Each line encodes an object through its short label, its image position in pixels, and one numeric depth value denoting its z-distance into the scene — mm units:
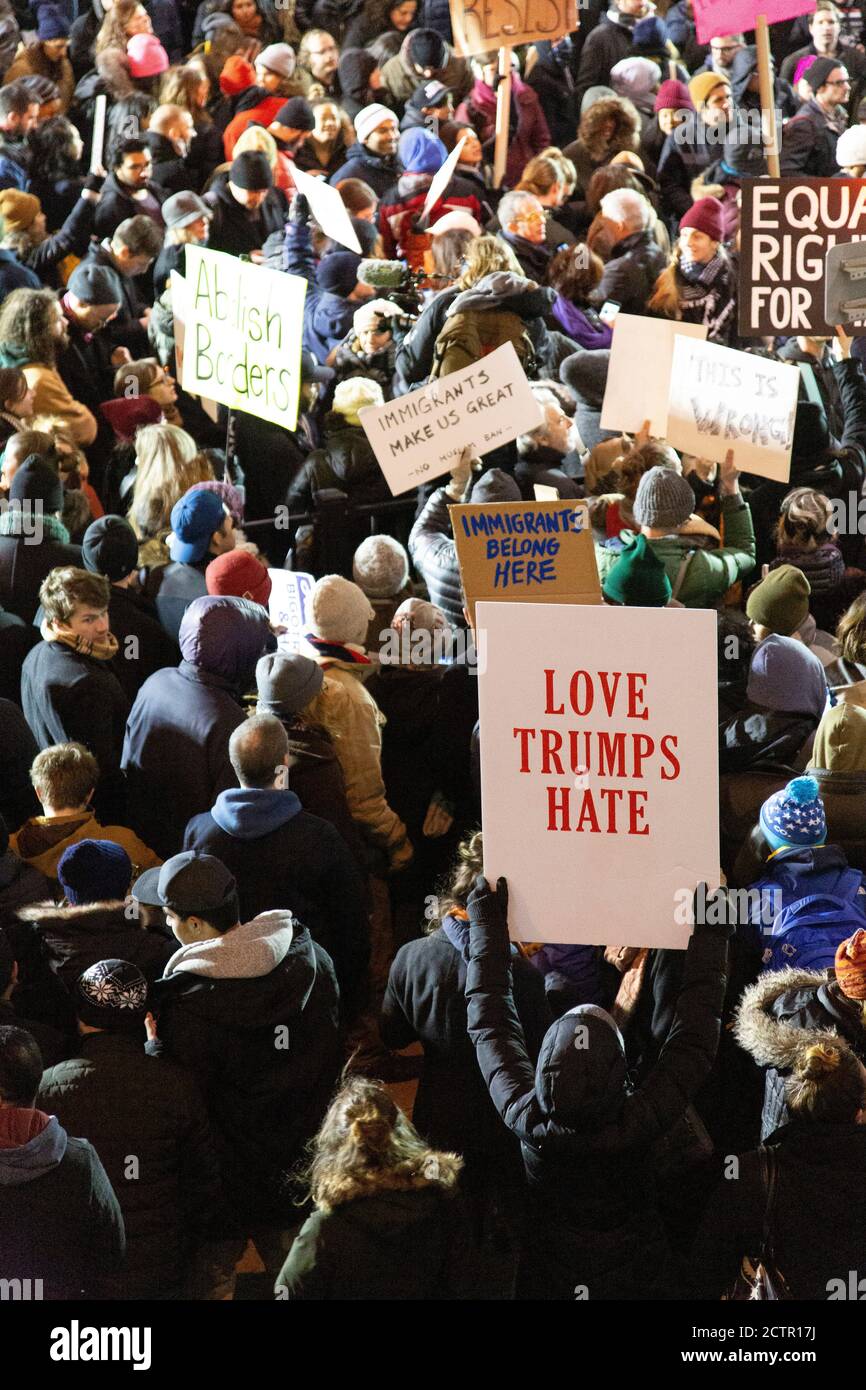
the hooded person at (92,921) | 4129
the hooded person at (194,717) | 5113
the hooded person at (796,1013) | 3787
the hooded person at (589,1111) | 3473
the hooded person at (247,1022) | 3980
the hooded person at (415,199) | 9445
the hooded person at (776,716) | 5039
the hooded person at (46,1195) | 3453
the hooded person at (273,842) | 4551
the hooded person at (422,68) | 11273
